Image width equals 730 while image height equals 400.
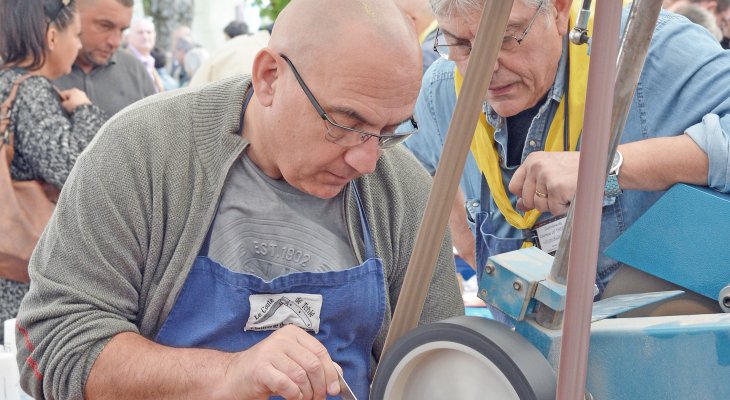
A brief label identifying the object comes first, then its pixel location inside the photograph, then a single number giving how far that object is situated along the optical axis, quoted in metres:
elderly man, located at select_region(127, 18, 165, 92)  6.90
